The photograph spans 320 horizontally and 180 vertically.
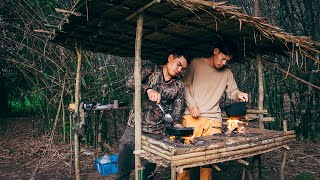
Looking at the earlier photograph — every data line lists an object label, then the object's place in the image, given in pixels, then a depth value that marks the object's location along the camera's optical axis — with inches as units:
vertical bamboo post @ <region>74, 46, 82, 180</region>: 191.8
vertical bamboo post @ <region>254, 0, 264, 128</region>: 191.8
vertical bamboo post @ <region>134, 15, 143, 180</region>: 135.3
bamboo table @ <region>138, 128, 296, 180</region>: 113.3
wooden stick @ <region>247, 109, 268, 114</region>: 189.2
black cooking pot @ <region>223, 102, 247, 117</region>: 155.0
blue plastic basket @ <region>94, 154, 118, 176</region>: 229.6
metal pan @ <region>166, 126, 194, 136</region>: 124.4
